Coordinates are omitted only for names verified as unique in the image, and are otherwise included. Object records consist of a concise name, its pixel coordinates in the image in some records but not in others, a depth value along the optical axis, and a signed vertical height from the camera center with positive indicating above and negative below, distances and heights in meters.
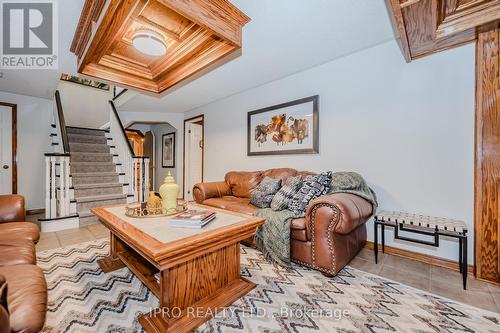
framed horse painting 3.07 +0.57
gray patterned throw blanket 2.08 -0.53
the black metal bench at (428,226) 1.76 -0.52
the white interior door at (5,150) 4.03 +0.30
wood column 1.85 +0.06
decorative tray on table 1.79 -0.38
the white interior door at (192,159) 5.64 +0.17
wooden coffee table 1.24 -0.66
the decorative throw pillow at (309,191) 2.25 -0.26
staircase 3.33 -0.13
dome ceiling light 1.98 +1.14
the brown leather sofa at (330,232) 1.82 -0.59
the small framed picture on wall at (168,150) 6.18 +0.45
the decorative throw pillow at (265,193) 2.70 -0.34
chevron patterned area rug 1.35 -0.97
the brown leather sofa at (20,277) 0.80 -0.53
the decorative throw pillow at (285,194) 2.41 -0.31
